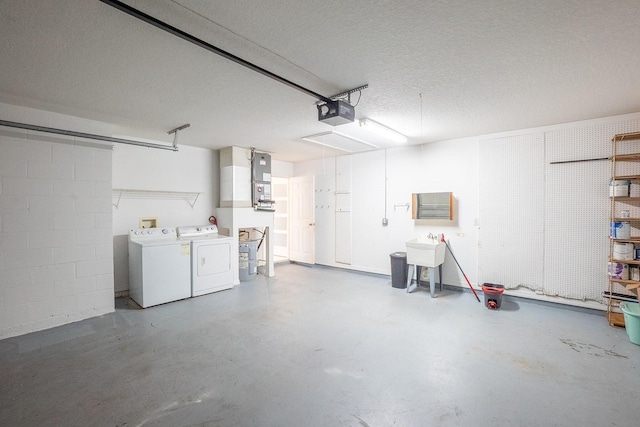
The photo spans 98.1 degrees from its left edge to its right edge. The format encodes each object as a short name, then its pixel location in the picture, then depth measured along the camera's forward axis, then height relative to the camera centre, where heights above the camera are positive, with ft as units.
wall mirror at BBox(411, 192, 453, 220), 15.46 +0.19
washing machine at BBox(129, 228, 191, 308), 12.73 -2.79
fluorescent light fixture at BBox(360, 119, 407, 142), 11.98 +3.74
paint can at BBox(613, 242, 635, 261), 10.71 -1.64
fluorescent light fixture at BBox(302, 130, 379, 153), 14.55 +3.92
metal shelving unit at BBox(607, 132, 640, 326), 10.75 +0.21
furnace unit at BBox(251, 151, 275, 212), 17.54 +1.79
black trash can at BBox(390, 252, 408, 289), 15.81 -3.57
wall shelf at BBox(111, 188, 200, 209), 14.24 +0.80
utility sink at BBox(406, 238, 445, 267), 13.91 -2.26
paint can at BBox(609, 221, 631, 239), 10.64 -0.80
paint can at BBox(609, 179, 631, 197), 10.73 +0.82
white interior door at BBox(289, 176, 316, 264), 21.54 -0.80
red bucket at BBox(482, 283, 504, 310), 12.54 -3.98
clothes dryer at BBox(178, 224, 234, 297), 14.40 -2.69
